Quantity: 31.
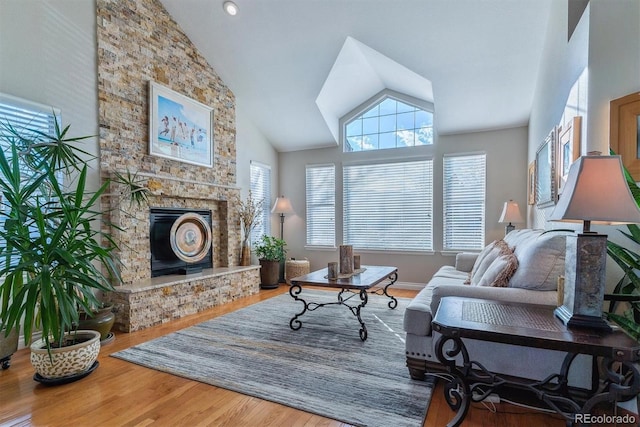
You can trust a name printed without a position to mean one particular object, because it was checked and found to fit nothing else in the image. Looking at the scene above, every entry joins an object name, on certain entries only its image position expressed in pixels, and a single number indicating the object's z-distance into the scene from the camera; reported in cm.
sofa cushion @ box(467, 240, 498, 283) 304
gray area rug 206
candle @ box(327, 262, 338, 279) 354
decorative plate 427
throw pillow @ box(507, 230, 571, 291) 213
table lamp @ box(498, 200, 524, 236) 438
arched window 548
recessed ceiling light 395
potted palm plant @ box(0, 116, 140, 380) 213
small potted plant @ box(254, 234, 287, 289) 555
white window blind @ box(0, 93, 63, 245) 286
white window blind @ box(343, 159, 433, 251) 543
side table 139
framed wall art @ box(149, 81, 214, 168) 408
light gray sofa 199
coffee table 319
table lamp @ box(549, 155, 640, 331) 143
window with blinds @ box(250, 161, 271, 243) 592
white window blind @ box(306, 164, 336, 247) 614
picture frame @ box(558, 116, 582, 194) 237
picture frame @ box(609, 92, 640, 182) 187
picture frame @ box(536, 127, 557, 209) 299
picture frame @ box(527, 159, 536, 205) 402
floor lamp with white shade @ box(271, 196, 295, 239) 604
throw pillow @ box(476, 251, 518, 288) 234
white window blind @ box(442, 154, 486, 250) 510
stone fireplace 358
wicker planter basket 579
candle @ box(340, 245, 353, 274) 378
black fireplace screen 410
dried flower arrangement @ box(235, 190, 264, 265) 529
